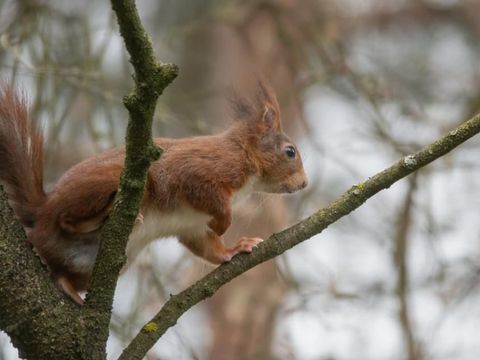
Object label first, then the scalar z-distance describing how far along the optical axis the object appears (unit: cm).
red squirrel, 500
